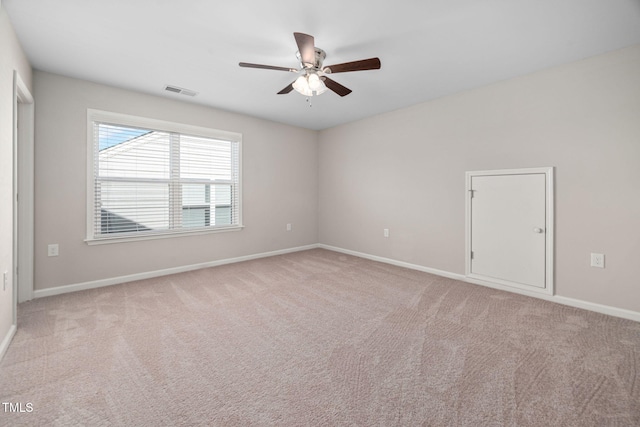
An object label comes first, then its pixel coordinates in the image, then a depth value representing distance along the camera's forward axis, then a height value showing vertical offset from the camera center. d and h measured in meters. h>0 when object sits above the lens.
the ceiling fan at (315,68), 2.10 +1.24
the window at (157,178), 3.42 +0.47
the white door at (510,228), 3.05 -0.19
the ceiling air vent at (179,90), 3.47 +1.57
